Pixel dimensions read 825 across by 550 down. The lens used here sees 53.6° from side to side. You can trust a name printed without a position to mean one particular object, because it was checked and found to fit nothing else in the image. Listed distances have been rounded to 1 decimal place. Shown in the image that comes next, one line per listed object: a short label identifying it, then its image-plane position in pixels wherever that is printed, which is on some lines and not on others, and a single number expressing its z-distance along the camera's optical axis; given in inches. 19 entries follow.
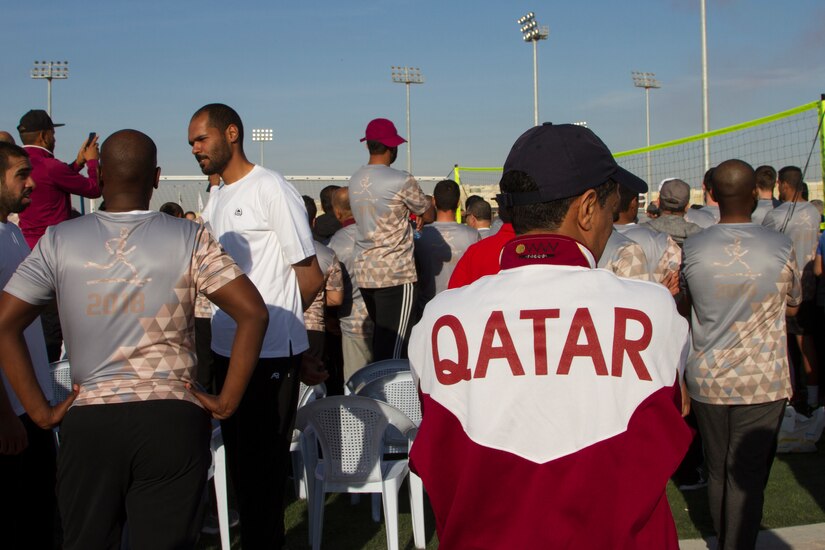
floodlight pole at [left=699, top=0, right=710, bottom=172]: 909.8
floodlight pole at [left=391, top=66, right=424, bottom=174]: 1832.7
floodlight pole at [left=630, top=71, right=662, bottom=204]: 2208.4
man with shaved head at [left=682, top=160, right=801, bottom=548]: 173.0
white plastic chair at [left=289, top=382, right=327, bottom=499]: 232.2
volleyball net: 332.5
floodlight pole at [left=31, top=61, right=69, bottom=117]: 1538.9
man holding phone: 245.9
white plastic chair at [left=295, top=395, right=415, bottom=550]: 190.4
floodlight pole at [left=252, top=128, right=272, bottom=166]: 1812.3
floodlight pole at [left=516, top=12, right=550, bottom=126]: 1447.2
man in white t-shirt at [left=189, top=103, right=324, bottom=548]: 161.2
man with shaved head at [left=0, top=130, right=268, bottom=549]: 117.3
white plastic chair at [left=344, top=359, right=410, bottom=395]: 231.0
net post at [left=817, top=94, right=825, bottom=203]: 304.3
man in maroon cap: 265.6
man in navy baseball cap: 67.3
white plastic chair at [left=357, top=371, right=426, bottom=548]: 215.6
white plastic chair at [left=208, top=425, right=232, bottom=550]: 190.9
